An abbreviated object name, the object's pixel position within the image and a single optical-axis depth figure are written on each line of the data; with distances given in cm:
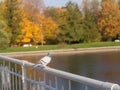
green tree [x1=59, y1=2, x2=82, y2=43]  5678
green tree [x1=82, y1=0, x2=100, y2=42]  5838
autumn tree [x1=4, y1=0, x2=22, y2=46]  5378
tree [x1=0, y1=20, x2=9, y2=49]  4661
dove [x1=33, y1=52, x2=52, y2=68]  299
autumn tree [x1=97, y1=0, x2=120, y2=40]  5981
